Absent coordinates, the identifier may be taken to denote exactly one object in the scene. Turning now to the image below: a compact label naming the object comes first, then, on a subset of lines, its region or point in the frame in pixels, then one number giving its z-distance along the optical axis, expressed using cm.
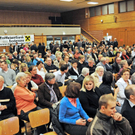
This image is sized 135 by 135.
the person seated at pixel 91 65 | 658
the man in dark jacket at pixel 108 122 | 205
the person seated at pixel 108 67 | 718
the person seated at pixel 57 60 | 785
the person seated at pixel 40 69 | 590
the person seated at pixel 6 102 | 342
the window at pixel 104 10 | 2004
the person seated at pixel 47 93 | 375
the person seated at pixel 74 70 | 607
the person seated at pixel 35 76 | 474
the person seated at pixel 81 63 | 705
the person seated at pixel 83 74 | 470
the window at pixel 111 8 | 1934
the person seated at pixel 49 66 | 677
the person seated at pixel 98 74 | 493
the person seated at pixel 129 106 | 252
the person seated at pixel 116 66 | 739
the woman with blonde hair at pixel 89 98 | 334
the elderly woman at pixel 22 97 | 363
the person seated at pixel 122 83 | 409
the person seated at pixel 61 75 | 517
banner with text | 1569
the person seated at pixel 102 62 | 702
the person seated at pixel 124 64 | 579
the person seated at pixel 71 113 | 276
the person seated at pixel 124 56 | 936
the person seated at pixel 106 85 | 364
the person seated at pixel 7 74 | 520
